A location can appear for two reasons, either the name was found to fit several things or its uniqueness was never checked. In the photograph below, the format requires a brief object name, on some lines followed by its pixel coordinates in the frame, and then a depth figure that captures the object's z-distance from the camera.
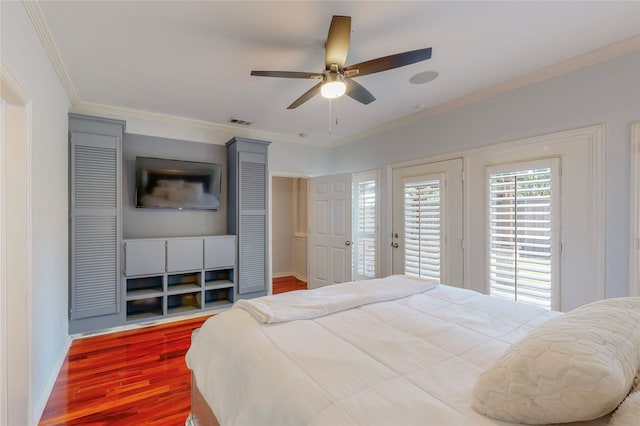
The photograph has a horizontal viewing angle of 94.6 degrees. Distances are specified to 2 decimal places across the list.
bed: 0.76
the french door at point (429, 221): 3.32
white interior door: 4.40
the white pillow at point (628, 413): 0.66
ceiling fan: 1.74
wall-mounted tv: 3.59
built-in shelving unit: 3.44
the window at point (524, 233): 2.60
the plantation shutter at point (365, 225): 4.32
